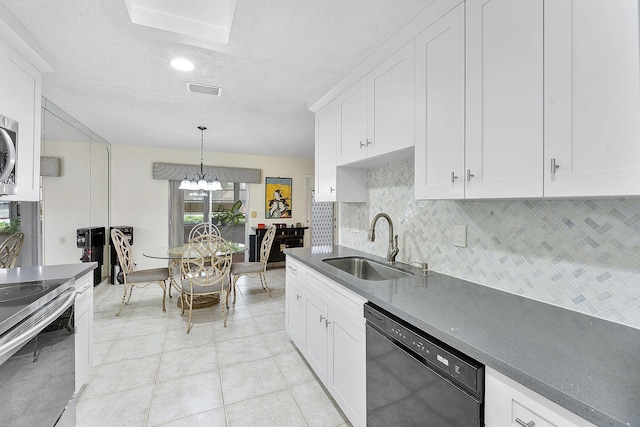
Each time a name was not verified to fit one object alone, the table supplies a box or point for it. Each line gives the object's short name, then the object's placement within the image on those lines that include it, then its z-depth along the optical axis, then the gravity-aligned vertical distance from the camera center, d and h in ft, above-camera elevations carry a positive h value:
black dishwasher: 2.96 -2.09
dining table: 11.28 -1.83
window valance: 16.92 +2.52
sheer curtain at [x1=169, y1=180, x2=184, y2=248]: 17.37 -0.25
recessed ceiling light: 6.84 +3.73
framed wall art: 19.95 +1.05
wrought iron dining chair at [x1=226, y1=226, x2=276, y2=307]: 12.65 -2.60
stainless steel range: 3.82 -2.28
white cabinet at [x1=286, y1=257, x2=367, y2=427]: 4.97 -2.68
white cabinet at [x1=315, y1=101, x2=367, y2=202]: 8.27 +1.24
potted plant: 19.13 -0.39
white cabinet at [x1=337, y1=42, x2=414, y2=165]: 5.37 +2.28
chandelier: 13.17 +1.27
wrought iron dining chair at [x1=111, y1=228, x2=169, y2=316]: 11.16 -2.56
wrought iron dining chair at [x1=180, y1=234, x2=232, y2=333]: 10.21 -2.25
